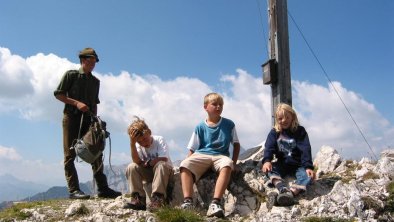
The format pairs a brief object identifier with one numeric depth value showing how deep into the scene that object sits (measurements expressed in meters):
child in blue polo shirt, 6.38
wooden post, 8.78
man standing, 7.93
